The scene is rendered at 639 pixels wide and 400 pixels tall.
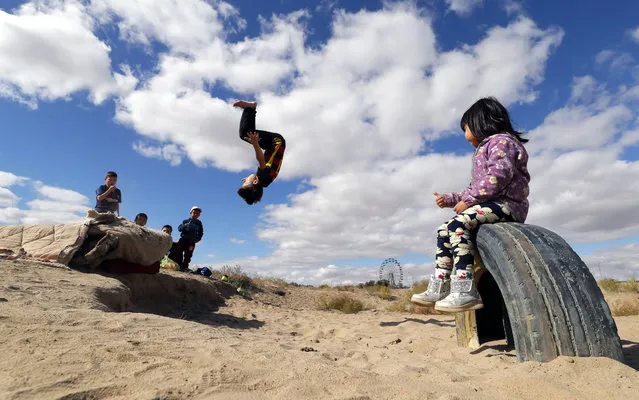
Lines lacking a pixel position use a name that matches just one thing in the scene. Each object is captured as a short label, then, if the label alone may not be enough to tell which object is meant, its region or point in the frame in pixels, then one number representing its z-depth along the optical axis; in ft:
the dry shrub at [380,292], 44.32
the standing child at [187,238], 31.17
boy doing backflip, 17.62
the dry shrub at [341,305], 31.04
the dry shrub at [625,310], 19.35
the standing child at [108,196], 25.32
